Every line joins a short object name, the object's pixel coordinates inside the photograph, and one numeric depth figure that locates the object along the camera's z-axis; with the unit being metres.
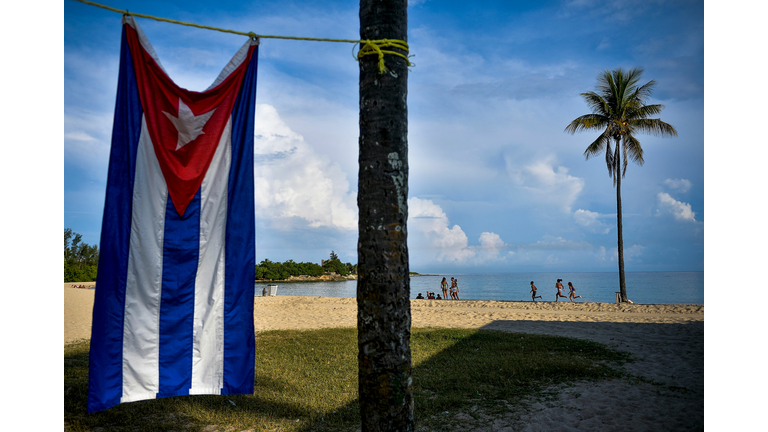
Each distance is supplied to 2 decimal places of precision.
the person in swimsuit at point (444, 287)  26.39
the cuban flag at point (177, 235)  3.25
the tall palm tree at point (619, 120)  20.25
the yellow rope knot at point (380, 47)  2.71
